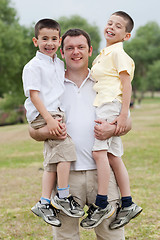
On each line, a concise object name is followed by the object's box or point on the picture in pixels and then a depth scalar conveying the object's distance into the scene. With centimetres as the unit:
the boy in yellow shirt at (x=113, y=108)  315
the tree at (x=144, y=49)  5831
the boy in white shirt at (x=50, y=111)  308
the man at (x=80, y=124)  321
